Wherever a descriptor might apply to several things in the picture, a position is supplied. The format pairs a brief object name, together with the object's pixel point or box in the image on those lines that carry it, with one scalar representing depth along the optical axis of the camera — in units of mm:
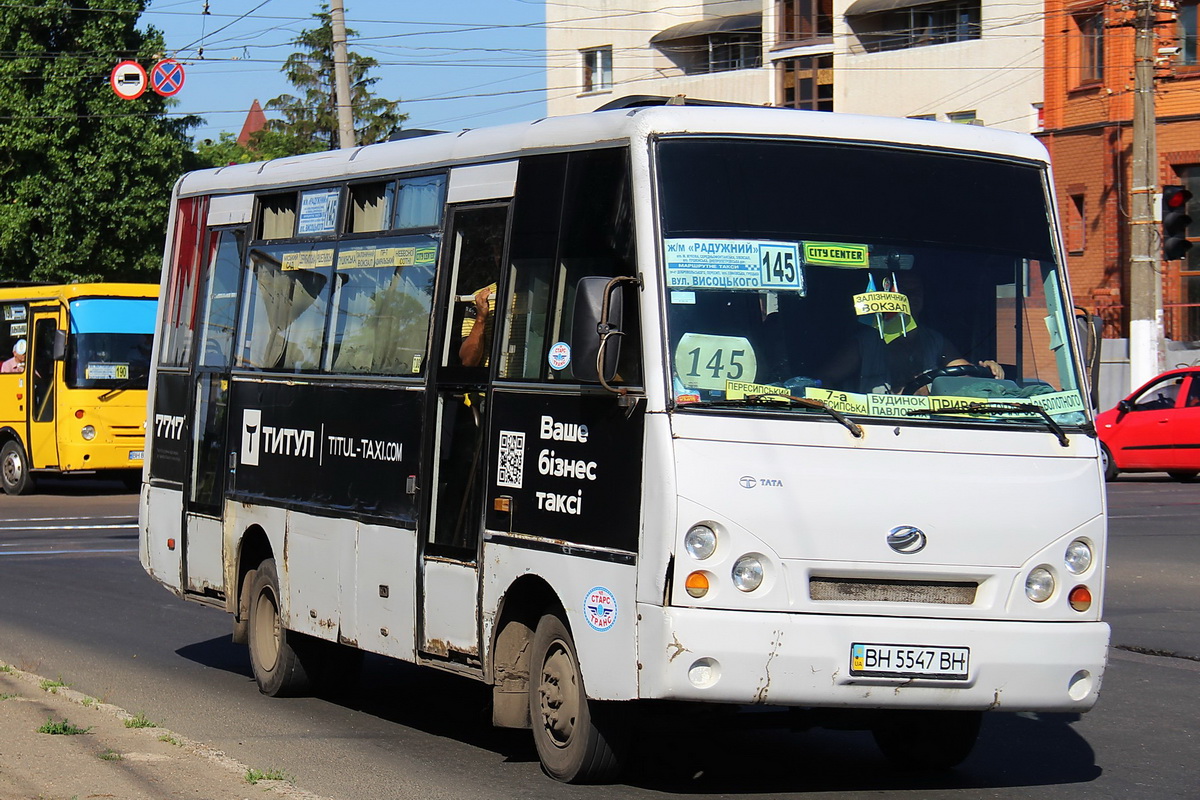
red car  28094
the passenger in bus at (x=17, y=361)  28750
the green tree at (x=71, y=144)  46125
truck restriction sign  36406
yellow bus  27484
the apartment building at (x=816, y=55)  48188
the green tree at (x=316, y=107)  80375
